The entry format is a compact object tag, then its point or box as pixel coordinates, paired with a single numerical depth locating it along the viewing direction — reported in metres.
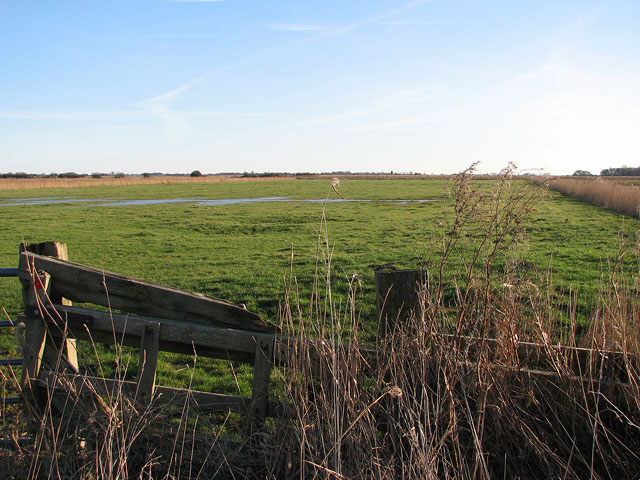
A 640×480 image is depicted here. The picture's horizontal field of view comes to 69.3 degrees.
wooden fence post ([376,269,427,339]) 3.16
